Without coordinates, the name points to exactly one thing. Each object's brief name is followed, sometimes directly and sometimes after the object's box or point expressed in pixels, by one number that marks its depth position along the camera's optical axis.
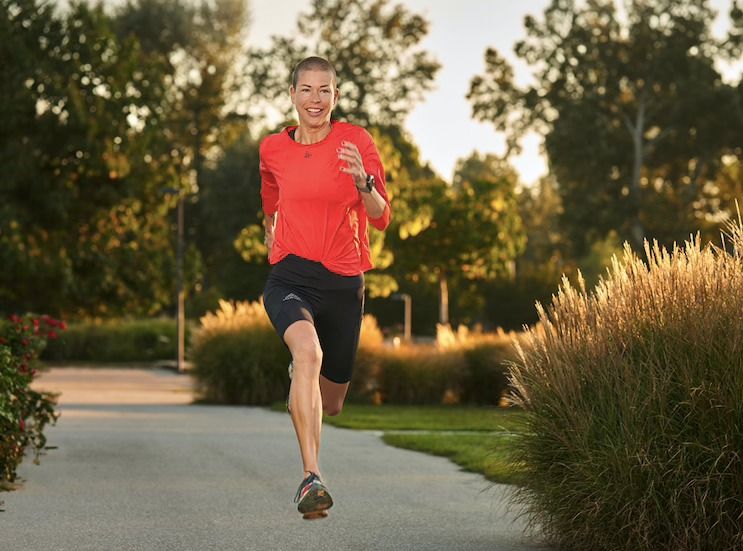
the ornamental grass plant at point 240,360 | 24.23
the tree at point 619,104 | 51.09
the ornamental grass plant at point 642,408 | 6.90
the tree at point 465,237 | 45.44
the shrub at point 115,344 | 49.38
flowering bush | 10.36
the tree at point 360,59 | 54.91
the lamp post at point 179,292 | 39.50
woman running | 6.95
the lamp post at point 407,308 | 48.27
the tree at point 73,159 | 35.72
